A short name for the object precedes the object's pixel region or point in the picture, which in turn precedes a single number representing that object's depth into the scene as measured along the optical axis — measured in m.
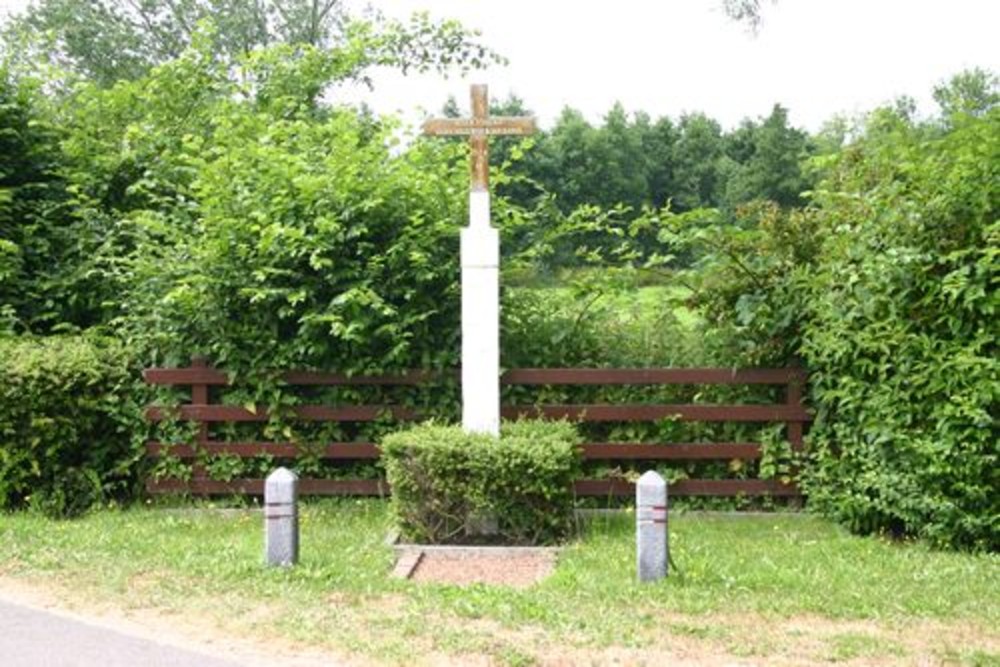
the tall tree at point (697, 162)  69.06
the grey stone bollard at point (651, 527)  6.65
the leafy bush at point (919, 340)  7.47
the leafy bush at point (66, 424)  9.06
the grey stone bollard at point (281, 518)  7.02
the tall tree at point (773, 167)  59.81
